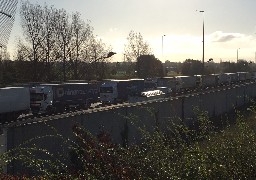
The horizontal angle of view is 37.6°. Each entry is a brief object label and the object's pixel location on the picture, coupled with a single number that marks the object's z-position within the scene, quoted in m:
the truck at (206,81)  78.16
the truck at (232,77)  92.50
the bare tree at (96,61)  87.38
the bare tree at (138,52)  102.50
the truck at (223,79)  88.00
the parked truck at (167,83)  61.60
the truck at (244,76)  101.75
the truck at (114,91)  48.53
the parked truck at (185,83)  67.91
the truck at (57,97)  38.56
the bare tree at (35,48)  71.69
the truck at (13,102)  33.41
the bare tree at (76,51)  81.88
